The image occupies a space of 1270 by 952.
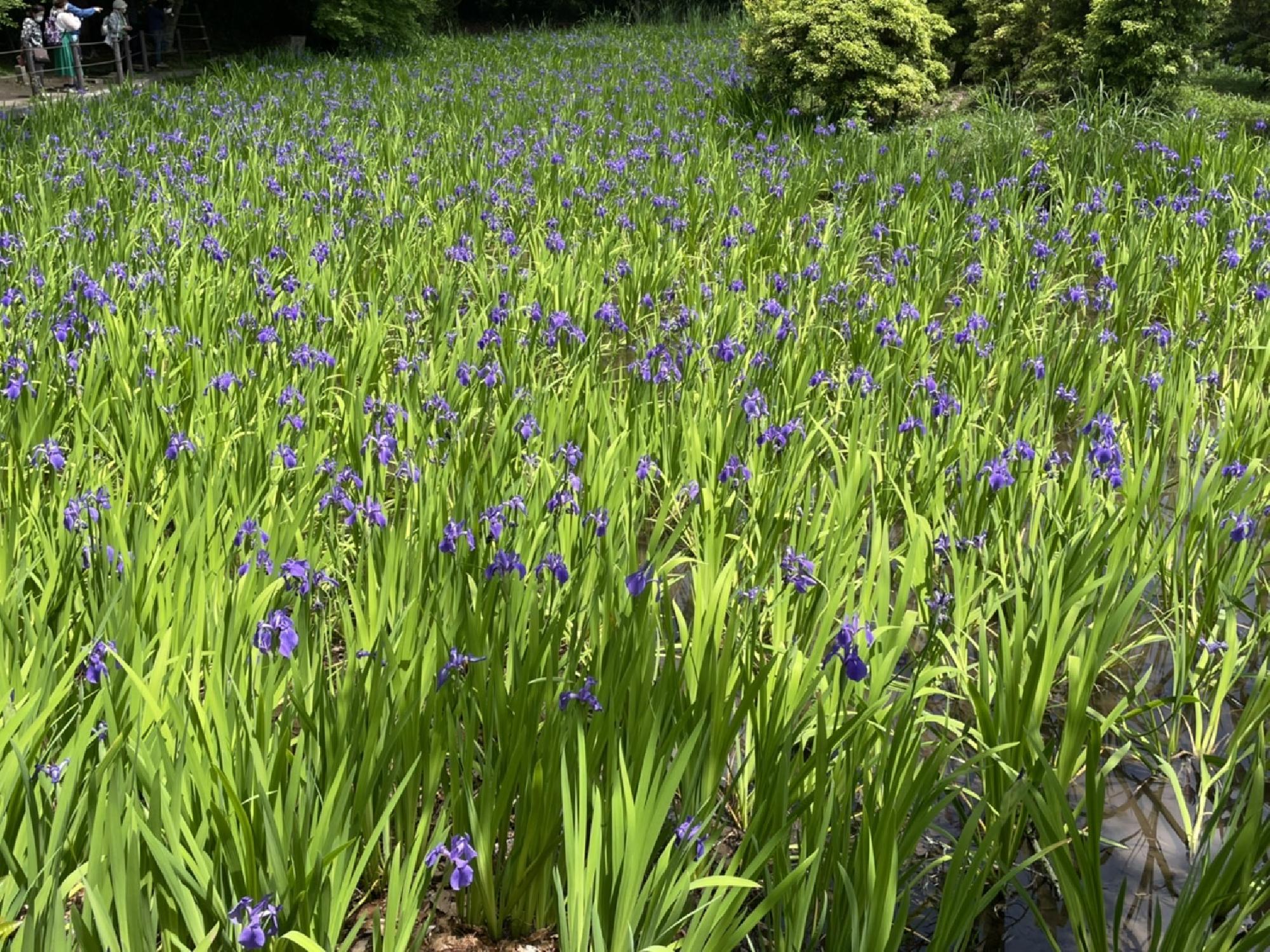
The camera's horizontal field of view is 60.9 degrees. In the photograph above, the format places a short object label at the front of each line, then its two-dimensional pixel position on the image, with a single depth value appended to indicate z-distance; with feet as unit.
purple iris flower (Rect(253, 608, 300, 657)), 6.02
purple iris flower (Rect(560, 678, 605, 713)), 5.76
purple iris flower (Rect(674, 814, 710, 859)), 5.26
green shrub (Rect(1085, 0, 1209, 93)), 28.45
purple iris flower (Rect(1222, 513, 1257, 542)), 8.37
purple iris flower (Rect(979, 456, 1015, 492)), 8.77
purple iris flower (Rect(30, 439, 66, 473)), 8.46
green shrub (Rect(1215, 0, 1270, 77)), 36.47
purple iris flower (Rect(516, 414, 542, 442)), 9.79
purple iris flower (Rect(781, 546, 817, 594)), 7.04
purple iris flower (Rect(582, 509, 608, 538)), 7.82
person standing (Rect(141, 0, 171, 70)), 55.77
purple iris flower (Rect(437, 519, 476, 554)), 7.11
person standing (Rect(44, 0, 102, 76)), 45.29
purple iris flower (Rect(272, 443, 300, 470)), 8.86
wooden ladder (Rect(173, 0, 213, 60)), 60.03
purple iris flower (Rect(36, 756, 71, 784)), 5.21
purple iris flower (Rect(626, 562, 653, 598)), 6.49
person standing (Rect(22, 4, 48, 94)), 39.68
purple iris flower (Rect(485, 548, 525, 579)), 6.73
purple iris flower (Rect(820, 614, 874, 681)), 5.51
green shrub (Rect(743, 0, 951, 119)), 29.81
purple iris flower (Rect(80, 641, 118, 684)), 5.75
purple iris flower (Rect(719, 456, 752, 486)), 9.14
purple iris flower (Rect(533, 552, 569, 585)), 6.93
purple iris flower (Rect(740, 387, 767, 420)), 10.28
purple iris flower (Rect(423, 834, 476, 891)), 4.86
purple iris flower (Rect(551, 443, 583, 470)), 8.72
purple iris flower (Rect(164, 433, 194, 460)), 8.91
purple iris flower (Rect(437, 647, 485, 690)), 6.07
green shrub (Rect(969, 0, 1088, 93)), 30.96
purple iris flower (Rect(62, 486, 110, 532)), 7.52
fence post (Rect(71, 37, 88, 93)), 42.42
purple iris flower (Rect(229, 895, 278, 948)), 4.41
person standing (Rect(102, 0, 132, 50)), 47.24
